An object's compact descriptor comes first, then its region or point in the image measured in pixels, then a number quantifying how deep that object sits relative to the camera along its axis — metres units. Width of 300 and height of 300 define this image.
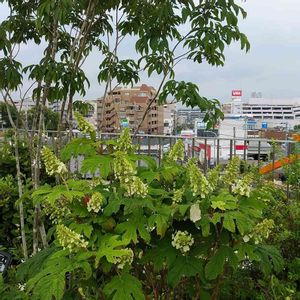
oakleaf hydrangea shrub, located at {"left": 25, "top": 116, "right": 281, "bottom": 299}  1.66
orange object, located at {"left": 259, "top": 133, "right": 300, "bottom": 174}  3.30
